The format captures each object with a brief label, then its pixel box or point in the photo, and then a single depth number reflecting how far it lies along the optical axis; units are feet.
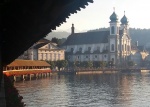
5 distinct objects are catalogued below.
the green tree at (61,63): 349.20
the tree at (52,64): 330.18
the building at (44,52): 358.02
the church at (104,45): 437.58
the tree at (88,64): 379.96
